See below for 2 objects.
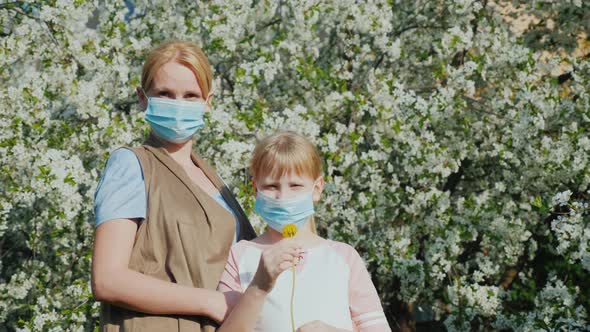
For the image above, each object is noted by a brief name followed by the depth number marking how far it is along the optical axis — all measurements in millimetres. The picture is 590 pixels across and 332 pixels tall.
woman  2092
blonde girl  2100
